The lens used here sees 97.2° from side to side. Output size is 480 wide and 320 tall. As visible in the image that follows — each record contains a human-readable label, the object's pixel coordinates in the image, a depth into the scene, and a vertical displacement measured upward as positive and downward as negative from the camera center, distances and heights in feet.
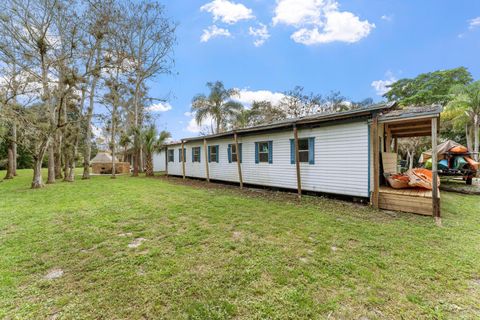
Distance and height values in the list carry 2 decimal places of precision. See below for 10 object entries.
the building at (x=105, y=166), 63.31 -1.59
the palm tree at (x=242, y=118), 63.55 +12.39
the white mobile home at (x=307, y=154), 19.92 +0.34
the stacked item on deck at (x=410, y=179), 19.33 -2.30
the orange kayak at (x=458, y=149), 32.12 +0.69
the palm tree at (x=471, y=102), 42.04 +10.28
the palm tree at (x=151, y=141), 48.49 +4.28
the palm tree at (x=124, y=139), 51.60 +5.20
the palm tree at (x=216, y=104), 62.13 +15.97
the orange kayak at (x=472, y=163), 30.15 -1.39
